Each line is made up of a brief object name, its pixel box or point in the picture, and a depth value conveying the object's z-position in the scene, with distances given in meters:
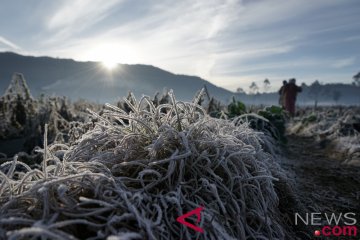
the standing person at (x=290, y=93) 12.12
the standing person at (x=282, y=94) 12.39
